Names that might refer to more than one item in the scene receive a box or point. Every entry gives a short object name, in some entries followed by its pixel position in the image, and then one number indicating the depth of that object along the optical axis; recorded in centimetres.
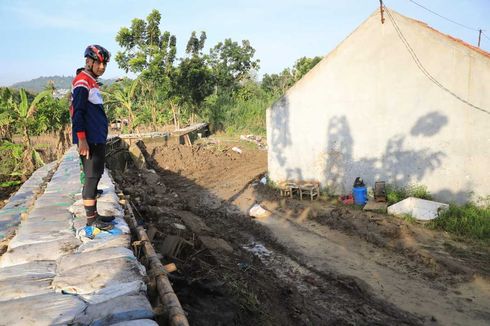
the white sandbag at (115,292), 276
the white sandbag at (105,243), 369
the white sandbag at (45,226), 421
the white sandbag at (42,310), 246
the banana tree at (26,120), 1251
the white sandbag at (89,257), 331
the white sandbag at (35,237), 380
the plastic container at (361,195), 938
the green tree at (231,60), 3052
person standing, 385
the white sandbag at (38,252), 344
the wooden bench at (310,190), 1032
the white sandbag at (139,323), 237
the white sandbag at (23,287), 280
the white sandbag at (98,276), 292
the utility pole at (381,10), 891
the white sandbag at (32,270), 316
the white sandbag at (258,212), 952
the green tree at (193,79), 2269
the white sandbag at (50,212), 477
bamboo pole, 254
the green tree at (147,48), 2017
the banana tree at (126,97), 1831
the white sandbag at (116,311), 246
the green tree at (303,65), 3161
